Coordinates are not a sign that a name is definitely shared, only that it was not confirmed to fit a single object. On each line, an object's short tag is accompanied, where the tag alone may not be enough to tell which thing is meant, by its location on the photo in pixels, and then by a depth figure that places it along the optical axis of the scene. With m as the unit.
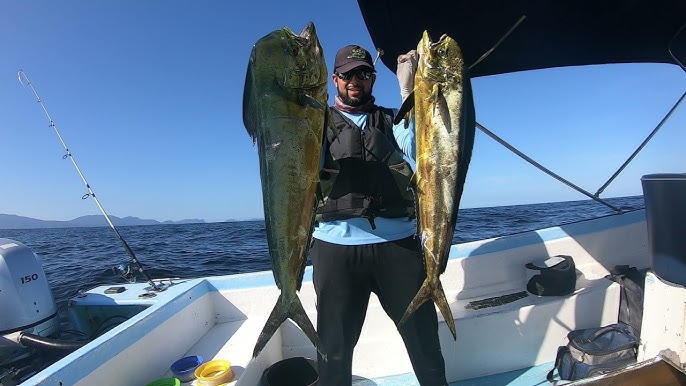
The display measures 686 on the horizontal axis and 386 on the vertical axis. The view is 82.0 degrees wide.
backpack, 3.07
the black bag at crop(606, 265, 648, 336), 3.53
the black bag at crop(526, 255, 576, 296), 3.88
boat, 2.49
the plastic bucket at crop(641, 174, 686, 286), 2.23
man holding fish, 2.51
